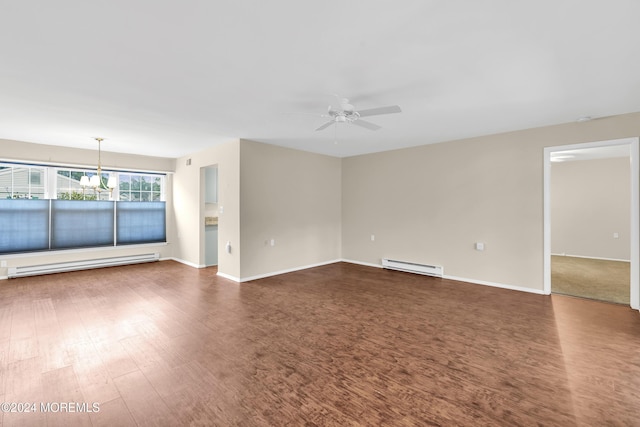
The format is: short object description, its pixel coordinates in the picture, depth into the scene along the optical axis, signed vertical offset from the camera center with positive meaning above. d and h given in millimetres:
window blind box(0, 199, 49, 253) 5340 -237
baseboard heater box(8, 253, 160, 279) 5453 -1108
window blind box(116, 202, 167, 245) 6668 -228
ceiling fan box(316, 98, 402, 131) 2934 +1102
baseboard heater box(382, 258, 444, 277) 5559 -1123
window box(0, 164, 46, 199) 5398 +609
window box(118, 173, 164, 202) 6797 +639
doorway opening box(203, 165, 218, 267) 6628 -74
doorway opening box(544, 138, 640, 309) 5809 -182
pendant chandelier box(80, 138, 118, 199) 5095 +576
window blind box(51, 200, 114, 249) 5875 -227
